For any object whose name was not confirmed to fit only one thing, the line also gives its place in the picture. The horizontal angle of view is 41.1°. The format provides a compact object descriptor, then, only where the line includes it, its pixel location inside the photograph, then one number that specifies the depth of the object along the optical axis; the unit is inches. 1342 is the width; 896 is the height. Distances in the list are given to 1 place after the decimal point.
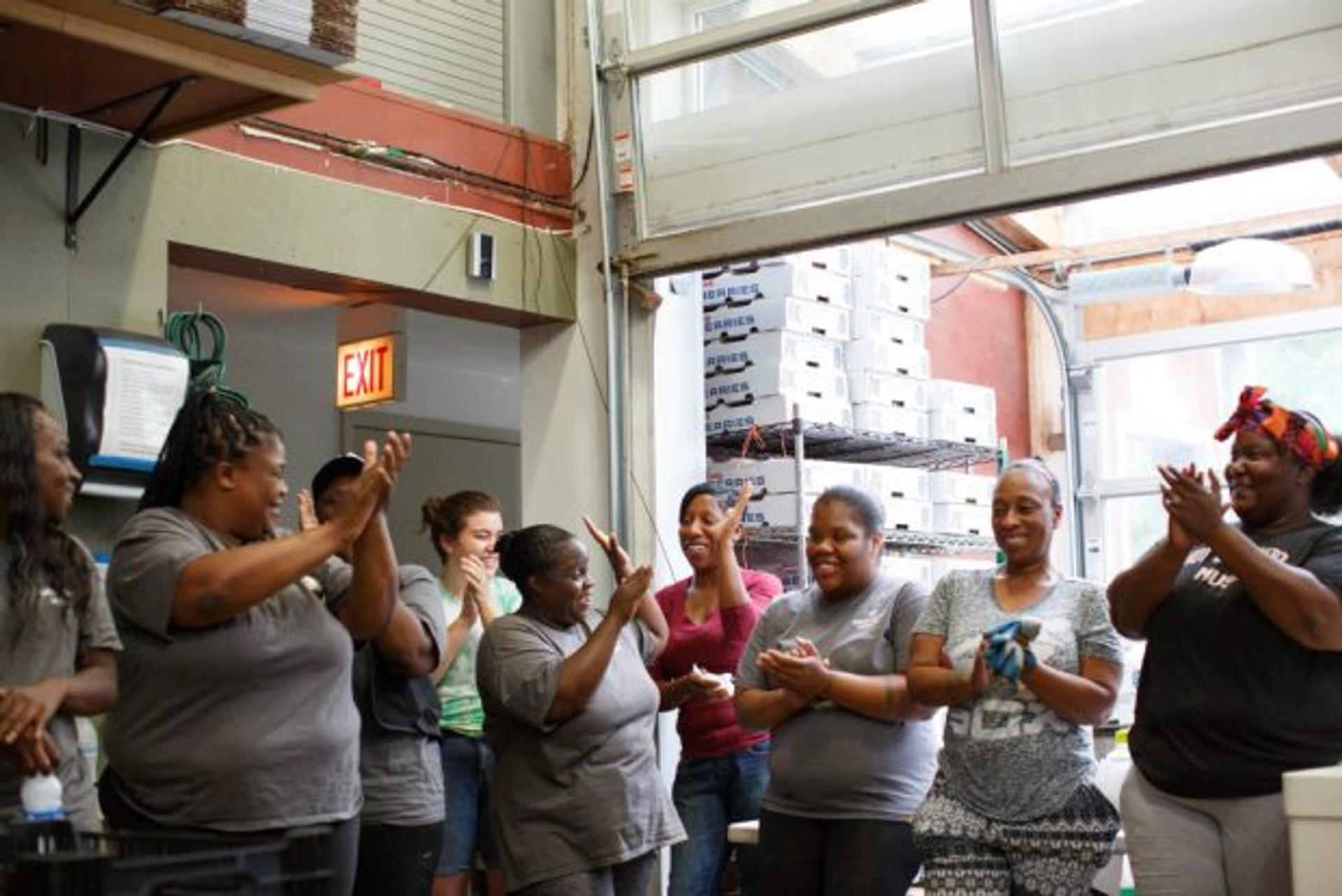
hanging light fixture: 292.4
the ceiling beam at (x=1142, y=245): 358.3
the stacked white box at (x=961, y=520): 311.3
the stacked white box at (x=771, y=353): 276.2
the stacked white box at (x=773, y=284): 279.0
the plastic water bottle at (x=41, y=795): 106.7
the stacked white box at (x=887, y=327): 292.2
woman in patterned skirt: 148.2
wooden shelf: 169.2
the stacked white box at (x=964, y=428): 310.2
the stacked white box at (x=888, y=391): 291.3
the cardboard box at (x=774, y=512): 269.9
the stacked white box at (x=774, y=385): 274.8
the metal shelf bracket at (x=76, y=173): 196.1
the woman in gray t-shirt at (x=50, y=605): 117.4
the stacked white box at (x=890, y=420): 291.3
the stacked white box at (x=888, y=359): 291.0
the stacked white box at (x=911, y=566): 316.8
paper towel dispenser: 187.0
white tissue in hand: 194.9
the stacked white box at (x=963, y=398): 310.8
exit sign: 293.9
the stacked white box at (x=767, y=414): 273.7
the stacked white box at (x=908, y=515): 297.4
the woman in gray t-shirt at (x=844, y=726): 163.2
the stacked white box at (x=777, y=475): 272.5
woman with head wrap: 137.8
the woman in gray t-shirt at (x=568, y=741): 161.3
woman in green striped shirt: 200.4
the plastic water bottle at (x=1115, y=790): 181.6
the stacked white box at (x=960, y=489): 312.5
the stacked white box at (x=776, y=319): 278.4
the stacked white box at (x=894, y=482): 296.5
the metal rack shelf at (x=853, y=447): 281.7
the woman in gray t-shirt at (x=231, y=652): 121.4
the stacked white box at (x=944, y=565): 346.6
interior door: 355.6
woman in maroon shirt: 204.8
